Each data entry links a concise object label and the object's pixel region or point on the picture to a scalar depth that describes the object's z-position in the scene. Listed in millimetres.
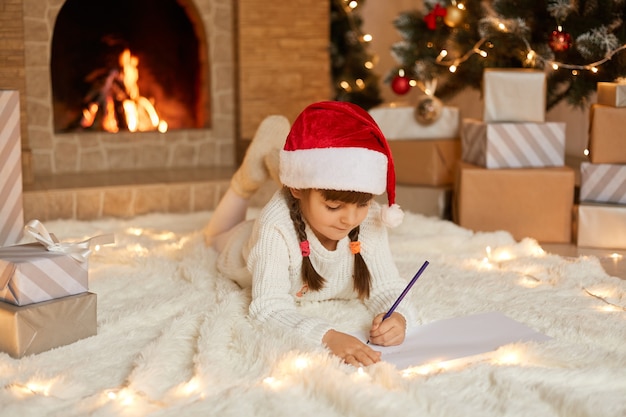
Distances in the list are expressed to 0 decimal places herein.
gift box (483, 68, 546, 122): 2391
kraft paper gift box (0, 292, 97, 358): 1378
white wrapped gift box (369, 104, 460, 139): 2748
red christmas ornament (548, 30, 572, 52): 2402
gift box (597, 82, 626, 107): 2230
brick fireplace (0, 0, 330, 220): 2773
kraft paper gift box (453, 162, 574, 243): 2324
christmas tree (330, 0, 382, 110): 3449
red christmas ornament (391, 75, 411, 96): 2865
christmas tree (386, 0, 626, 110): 2379
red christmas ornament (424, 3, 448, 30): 2764
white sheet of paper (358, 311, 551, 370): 1361
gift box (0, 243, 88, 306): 1391
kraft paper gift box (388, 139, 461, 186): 2652
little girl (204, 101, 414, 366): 1410
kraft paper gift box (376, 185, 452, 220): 2613
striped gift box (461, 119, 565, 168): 2383
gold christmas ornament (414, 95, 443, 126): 2695
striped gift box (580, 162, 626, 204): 2275
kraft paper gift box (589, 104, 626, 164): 2242
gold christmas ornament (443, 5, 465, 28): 2711
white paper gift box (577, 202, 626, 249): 2262
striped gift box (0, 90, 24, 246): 1934
